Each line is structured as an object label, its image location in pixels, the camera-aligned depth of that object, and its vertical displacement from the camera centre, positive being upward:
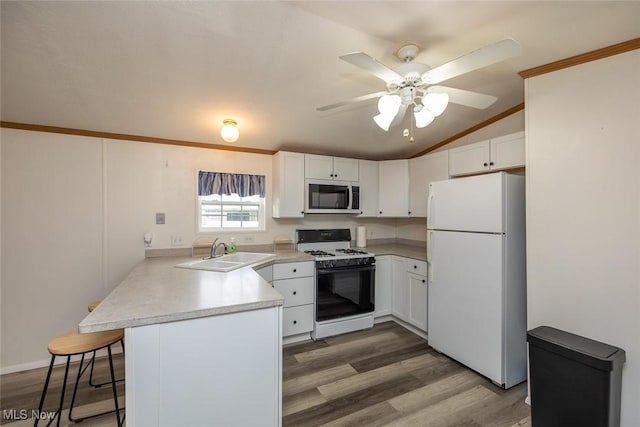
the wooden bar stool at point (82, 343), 1.48 -0.77
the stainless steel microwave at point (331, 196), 3.29 +0.23
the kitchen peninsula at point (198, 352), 1.22 -0.72
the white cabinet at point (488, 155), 2.42 +0.60
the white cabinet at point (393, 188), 3.63 +0.37
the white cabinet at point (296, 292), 2.79 -0.86
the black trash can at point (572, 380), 1.48 -1.03
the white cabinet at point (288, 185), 3.17 +0.36
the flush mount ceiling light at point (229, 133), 2.32 +0.74
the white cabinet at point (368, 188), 3.65 +0.37
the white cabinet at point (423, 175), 3.13 +0.49
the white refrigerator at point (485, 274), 2.12 -0.54
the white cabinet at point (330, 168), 3.31 +0.62
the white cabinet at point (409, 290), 2.95 -0.93
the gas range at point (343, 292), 2.95 -0.93
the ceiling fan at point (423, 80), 1.19 +0.73
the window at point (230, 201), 3.10 +0.17
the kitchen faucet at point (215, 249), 2.72 -0.38
